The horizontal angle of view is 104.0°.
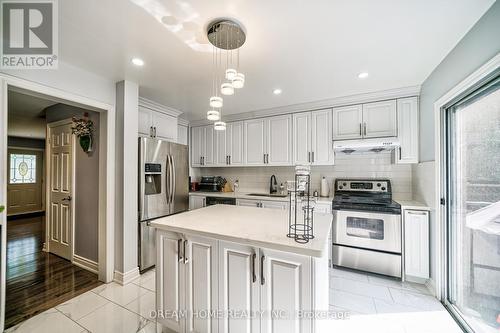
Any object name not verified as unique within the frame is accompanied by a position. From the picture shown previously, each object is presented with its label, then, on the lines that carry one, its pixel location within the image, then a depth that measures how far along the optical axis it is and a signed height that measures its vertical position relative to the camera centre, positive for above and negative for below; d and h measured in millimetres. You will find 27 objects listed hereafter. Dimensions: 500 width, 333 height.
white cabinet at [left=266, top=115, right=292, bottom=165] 3398 +483
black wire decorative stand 1190 -140
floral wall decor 2650 +497
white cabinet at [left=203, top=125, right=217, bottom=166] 4086 +433
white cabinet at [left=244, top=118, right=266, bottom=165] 3615 +490
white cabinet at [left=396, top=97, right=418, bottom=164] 2641 +511
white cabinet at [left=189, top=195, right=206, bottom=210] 3688 -649
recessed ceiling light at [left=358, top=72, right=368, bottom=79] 2262 +1088
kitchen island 1133 -719
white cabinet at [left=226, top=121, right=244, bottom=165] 3816 +494
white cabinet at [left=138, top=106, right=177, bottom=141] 3004 +722
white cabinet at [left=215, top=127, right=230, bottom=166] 3953 +405
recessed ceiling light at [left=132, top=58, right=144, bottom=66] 1992 +1111
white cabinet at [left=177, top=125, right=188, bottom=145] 4109 +724
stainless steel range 2473 -889
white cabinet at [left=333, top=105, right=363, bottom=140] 2916 +688
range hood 2688 +314
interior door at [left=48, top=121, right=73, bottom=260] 3029 -352
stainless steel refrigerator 2670 -261
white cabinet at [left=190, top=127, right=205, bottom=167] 4219 +488
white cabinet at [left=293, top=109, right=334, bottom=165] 3109 +485
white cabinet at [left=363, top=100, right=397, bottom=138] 2744 +686
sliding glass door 1445 -359
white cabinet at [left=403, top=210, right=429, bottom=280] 2322 -928
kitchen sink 3433 -506
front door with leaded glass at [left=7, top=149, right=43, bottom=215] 5766 -374
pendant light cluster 1375 +1051
